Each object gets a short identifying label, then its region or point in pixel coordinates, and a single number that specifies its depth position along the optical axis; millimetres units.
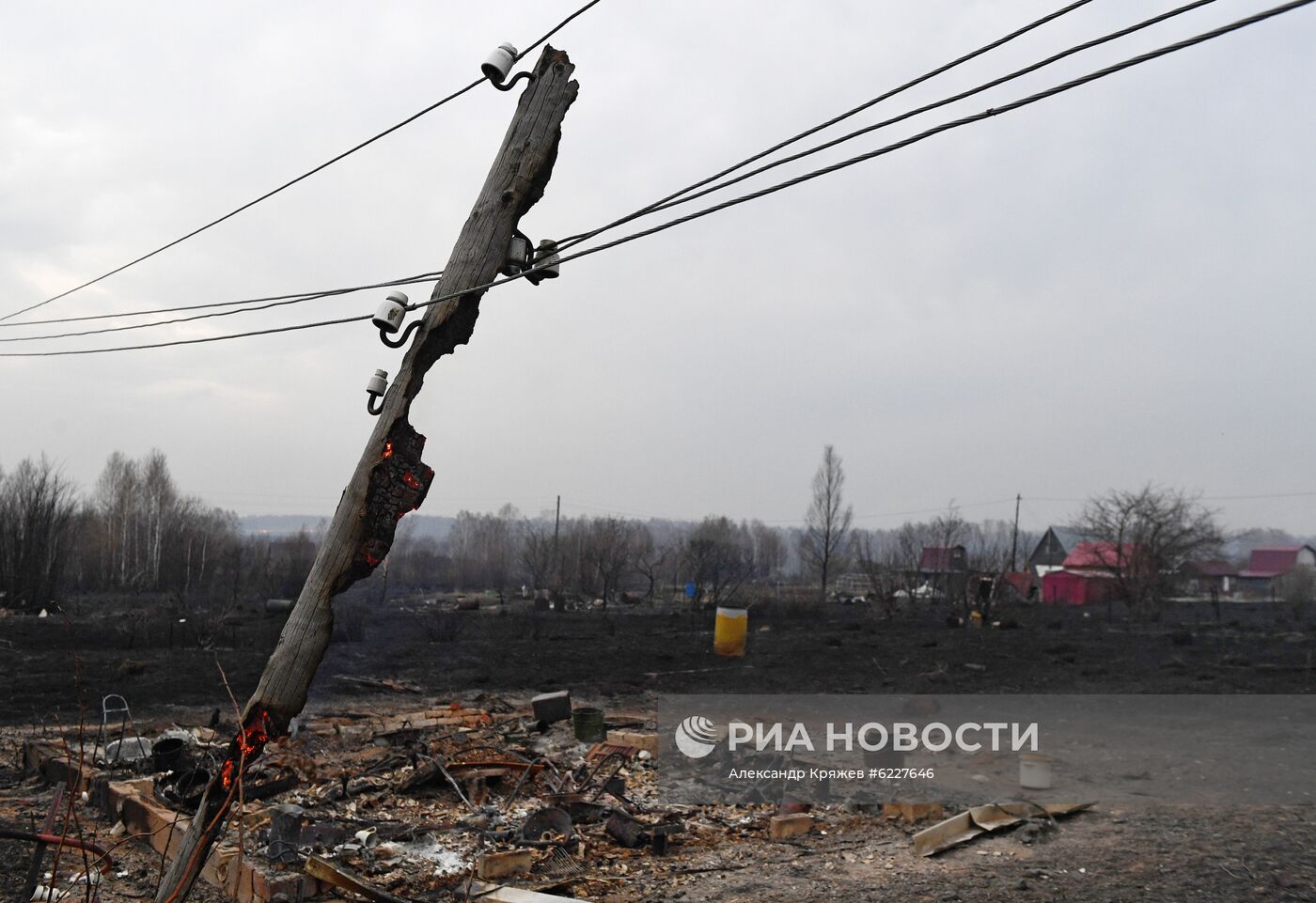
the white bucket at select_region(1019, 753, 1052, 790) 9125
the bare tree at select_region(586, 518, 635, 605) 35812
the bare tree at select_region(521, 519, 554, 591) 40094
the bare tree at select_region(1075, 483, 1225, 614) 30606
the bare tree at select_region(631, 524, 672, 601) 35256
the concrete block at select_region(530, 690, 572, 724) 12266
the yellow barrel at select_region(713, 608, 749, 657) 19656
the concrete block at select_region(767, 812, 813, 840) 7969
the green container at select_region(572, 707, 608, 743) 11398
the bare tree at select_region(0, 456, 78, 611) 26234
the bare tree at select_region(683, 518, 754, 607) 32281
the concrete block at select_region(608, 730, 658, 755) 10891
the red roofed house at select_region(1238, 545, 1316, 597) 56653
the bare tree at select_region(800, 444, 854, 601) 42834
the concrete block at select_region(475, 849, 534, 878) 6781
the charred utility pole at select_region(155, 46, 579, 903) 3893
